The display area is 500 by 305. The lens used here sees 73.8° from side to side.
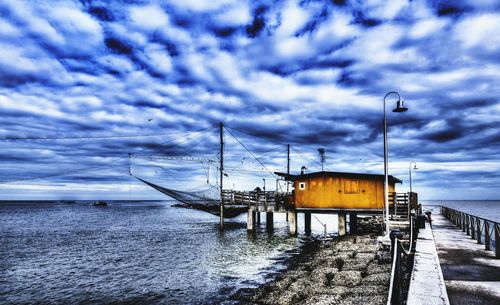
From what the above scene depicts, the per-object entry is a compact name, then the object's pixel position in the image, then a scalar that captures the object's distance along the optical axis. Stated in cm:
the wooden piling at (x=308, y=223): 3795
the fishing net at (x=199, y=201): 4828
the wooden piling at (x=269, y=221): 3986
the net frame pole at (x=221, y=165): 3746
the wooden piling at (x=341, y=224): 3028
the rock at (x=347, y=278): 1229
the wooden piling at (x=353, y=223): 3453
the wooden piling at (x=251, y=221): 3706
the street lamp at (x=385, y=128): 1552
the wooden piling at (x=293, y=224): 3342
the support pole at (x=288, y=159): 4675
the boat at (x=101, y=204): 17625
